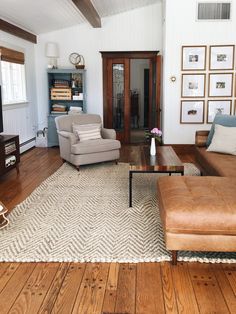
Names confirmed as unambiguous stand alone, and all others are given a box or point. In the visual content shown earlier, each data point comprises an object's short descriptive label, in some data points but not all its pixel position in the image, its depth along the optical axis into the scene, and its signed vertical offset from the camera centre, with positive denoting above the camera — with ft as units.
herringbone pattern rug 6.78 -3.55
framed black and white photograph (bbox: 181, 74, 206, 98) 16.37 +1.34
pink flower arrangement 10.65 -1.05
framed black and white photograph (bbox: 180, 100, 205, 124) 16.68 -0.24
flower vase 10.57 -1.63
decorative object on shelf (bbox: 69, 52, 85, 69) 19.14 +3.50
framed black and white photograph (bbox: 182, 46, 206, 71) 16.06 +2.93
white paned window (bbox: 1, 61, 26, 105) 15.86 +1.63
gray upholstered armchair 13.31 -1.77
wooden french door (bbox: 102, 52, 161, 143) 19.14 +1.09
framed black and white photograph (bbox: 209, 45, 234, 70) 16.01 +2.95
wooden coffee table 9.17 -1.96
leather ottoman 6.01 -2.59
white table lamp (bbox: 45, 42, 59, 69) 18.36 +3.97
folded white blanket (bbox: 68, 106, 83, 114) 18.76 -0.11
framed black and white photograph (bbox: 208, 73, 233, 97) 16.31 +1.33
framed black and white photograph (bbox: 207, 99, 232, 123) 16.60 -0.01
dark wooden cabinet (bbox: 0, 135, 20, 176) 11.87 -2.01
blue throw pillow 11.83 -0.64
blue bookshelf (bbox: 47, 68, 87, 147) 18.91 +1.15
